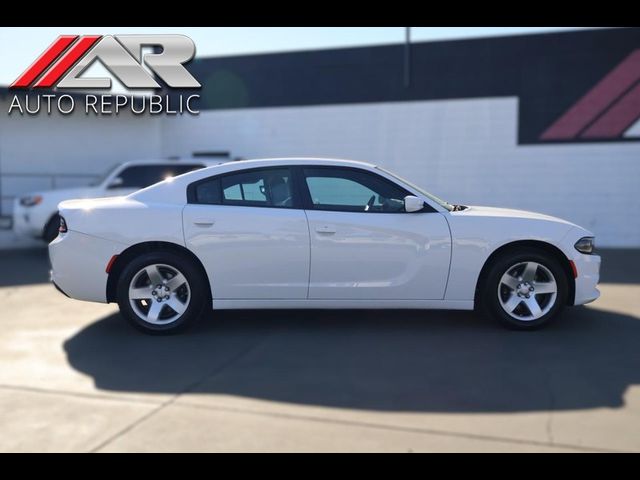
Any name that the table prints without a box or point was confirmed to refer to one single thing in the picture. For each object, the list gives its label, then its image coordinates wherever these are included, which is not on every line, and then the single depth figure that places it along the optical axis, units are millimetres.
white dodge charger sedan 5055
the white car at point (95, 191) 10273
